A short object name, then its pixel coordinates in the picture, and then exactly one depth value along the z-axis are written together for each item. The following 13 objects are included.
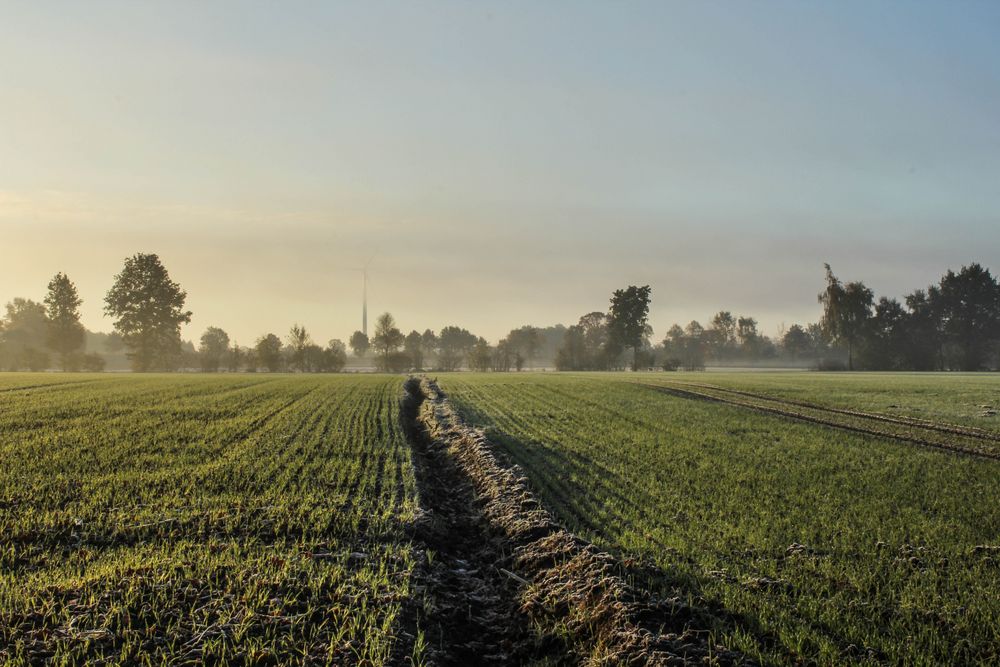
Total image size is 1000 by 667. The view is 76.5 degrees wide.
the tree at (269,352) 118.88
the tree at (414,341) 186.93
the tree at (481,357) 141.75
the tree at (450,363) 151.48
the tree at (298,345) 122.69
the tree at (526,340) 187.38
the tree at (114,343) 186.60
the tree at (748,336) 186.12
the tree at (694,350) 150.48
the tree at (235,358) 126.62
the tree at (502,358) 149.00
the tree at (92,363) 118.69
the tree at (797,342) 174.50
